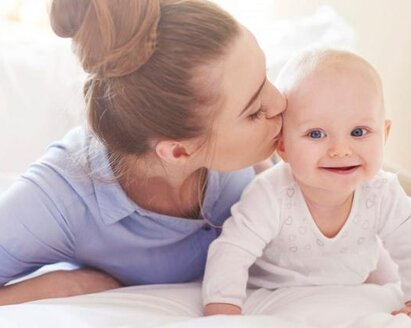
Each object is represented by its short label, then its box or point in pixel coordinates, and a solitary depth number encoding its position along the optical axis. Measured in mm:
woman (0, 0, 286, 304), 867
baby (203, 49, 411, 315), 898
